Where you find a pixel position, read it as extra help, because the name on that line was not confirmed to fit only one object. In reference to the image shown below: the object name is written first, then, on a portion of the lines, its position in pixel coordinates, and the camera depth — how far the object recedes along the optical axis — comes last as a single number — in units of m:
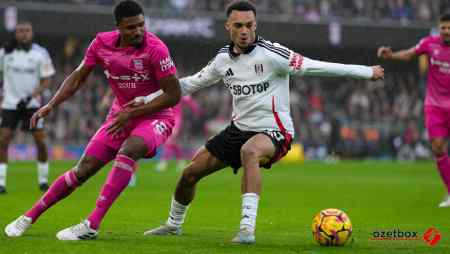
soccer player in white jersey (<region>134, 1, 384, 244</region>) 16.67
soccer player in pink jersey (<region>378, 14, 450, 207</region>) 26.48
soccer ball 16.20
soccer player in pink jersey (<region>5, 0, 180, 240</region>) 16.11
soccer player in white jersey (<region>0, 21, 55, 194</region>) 30.00
